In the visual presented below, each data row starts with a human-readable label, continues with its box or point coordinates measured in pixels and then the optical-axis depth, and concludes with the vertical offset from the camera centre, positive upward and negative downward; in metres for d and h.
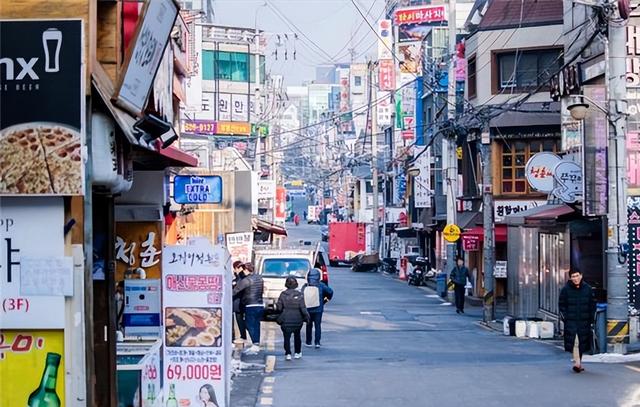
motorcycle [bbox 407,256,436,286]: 56.09 -2.96
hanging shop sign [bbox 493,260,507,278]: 35.88 -1.79
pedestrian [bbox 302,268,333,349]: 23.00 -1.82
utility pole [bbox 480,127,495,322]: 32.81 -0.22
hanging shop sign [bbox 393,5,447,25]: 72.88 +14.37
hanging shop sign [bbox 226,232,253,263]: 36.06 -0.92
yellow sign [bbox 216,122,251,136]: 68.62 +5.98
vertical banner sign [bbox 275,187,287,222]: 83.94 +1.13
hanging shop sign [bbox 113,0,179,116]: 10.02 +1.62
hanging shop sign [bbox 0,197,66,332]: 9.24 -0.38
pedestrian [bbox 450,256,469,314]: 36.66 -2.19
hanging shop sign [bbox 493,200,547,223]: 44.75 +0.47
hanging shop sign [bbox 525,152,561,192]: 27.86 +1.24
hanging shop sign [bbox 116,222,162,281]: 14.79 -0.40
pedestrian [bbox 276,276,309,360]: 20.73 -1.79
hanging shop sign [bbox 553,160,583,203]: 24.08 +0.84
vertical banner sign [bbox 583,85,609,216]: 21.94 +1.29
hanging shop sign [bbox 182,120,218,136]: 55.88 +5.40
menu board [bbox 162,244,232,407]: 13.48 -1.34
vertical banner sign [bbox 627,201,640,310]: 23.33 -0.92
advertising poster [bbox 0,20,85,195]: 9.08 +0.95
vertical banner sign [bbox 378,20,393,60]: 82.06 +14.67
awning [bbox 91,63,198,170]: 9.80 +0.85
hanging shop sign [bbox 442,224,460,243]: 40.66 -0.53
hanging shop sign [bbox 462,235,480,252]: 41.93 -0.95
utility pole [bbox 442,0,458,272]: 42.50 +2.23
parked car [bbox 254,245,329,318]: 31.39 -1.44
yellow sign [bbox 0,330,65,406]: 9.39 -1.31
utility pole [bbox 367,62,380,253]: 72.38 +3.05
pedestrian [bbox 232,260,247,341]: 22.98 -1.98
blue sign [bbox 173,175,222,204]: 19.97 +0.58
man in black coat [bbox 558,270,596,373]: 18.31 -1.71
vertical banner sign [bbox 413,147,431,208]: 59.09 +2.05
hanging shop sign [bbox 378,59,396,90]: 79.19 +10.90
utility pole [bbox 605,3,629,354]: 21.17 +0.44
